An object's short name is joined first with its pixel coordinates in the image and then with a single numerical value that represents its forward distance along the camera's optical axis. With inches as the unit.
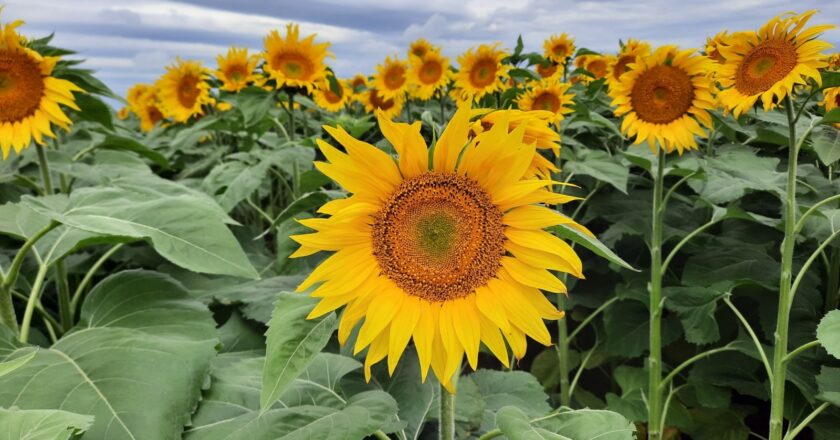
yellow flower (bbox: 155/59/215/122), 152.8
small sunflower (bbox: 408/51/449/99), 155.9
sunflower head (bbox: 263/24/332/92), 116.6
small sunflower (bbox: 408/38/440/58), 166.7
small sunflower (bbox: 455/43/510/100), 152.8
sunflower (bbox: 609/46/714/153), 82.2
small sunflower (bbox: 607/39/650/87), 110.1
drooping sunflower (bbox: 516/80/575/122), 114.3
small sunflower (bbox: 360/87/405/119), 174.4
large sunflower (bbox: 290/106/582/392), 38.3
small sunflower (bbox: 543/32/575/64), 181.5
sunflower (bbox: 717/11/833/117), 69.2
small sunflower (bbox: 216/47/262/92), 144.1
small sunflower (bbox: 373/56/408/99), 170.1
